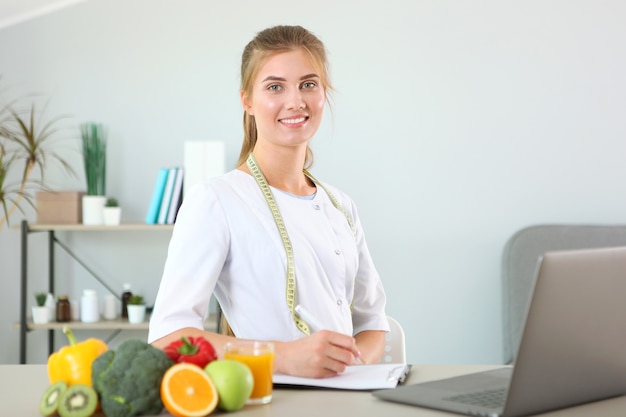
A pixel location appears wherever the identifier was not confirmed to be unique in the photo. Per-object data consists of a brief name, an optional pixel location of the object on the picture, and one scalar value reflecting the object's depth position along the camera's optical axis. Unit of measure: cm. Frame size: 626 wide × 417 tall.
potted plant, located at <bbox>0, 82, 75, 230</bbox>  442
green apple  132
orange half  128
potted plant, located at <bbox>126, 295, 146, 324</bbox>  408
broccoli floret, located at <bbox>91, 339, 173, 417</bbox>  128
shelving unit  406
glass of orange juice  139
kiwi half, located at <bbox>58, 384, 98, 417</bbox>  129
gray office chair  412
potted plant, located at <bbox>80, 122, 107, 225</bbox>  416
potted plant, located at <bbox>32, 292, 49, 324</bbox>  414
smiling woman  189
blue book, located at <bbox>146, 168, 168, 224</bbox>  411
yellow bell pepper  133
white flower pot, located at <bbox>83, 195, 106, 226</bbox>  416
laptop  128
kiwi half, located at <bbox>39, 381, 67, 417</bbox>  131
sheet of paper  151
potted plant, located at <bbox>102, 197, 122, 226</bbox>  414
